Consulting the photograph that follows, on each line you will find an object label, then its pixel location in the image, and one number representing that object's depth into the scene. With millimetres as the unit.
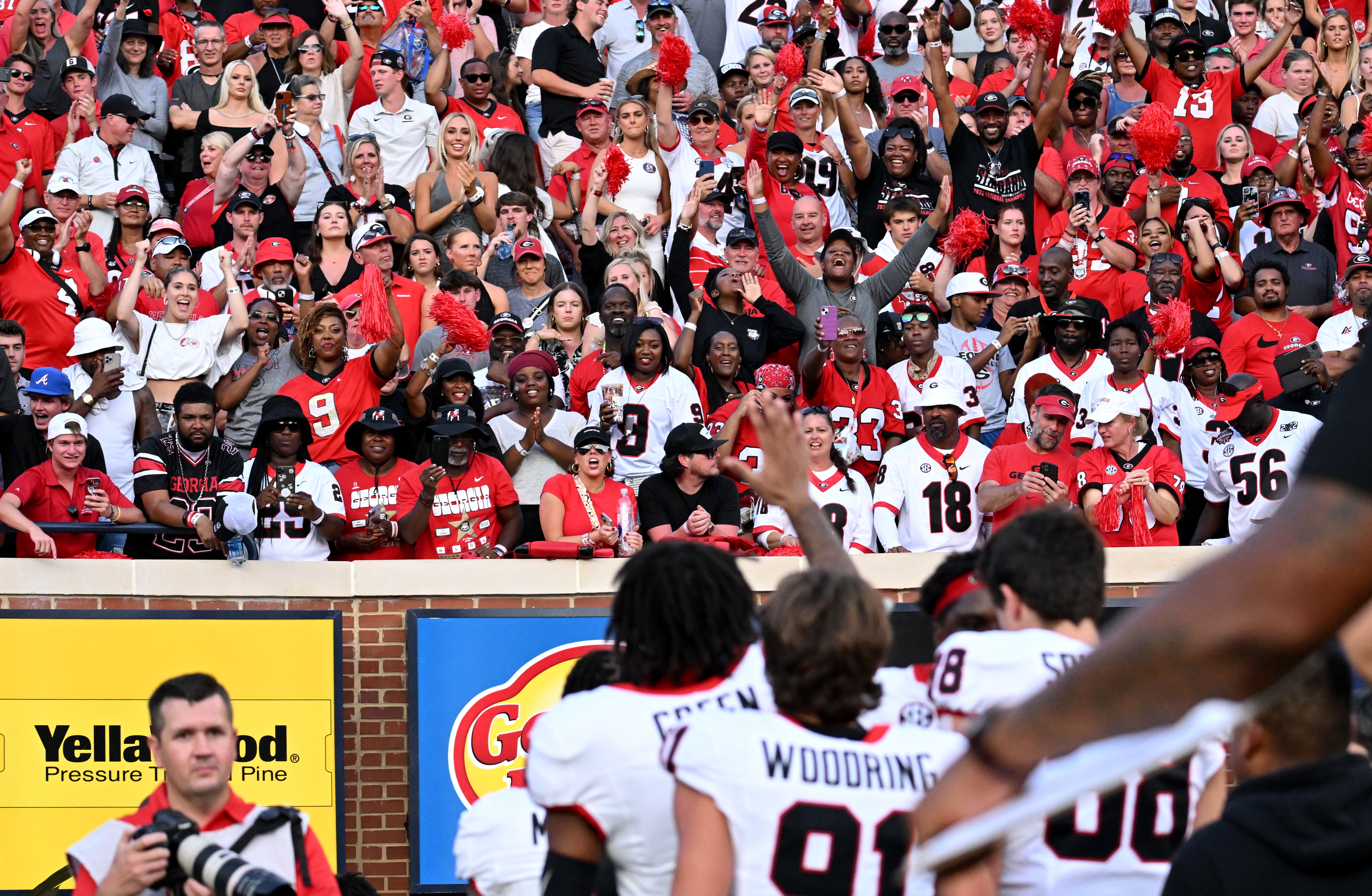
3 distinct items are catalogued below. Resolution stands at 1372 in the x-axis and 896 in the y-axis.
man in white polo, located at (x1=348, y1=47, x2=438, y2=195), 23875
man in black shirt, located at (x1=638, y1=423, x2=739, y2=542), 17078
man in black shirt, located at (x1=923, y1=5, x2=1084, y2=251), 24359
